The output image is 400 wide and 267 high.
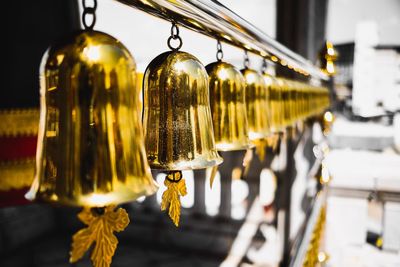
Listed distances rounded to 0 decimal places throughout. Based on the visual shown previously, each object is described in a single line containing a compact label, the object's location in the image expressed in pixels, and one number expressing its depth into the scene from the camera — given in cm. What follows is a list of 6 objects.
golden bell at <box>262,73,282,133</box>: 60
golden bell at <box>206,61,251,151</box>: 47
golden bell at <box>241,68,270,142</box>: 54
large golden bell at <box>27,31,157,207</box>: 29
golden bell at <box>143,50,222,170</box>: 38
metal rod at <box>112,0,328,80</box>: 36
